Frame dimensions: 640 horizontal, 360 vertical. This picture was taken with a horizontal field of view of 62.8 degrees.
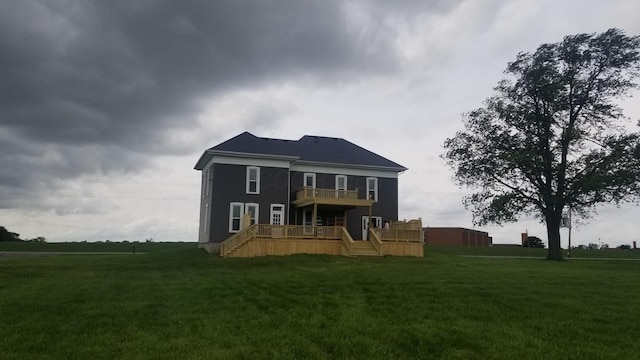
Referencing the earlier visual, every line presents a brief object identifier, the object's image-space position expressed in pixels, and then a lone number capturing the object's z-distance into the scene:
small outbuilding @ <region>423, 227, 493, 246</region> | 64.25
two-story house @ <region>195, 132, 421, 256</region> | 31.06
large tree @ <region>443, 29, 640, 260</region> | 34.03
